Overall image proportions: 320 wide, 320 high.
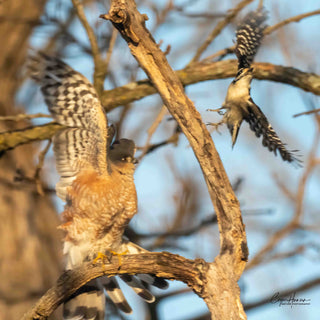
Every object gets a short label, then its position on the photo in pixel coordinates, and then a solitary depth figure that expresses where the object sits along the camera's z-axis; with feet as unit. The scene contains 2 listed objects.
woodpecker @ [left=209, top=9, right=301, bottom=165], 25.03
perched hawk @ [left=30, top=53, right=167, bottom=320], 31.65
